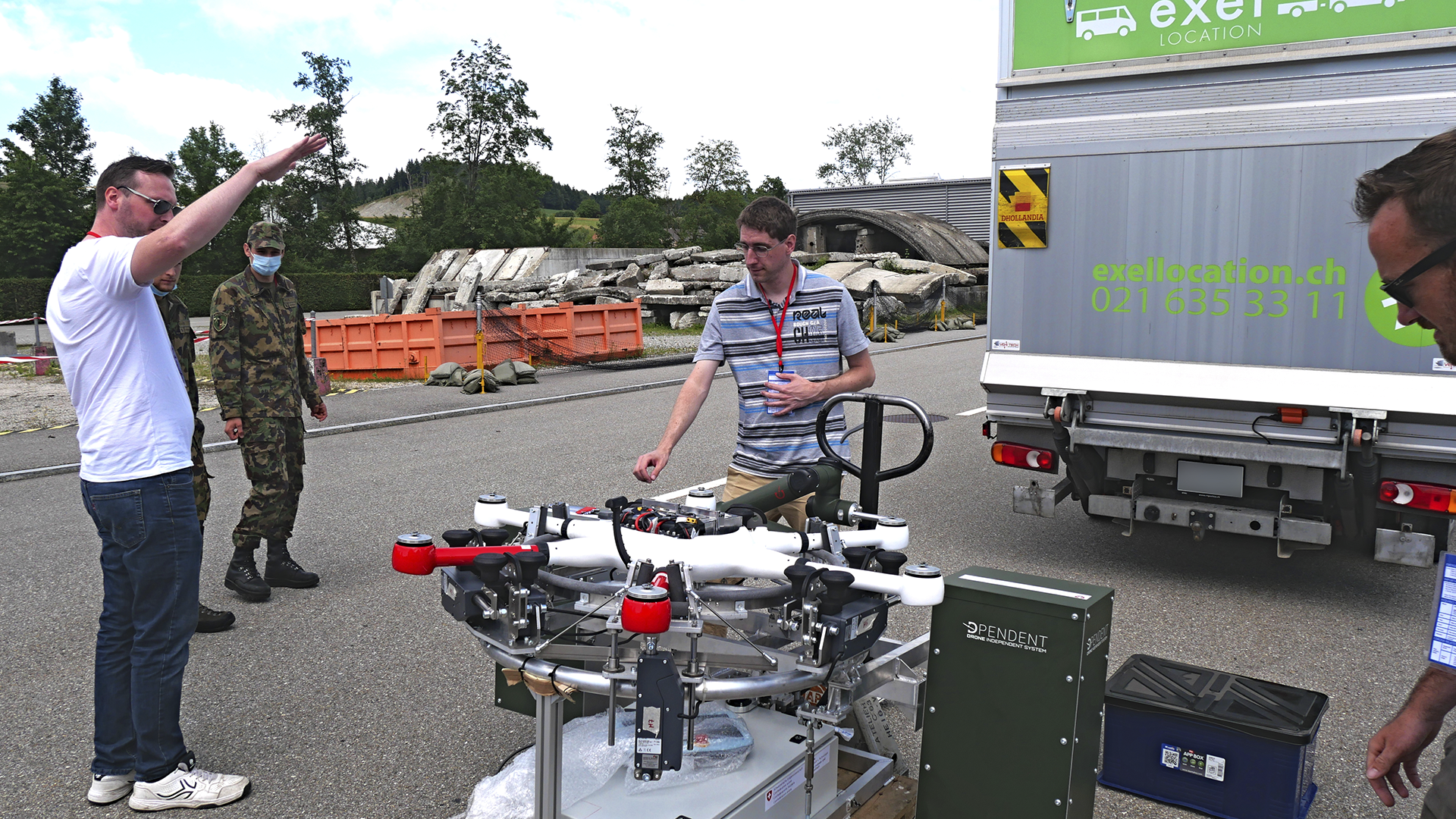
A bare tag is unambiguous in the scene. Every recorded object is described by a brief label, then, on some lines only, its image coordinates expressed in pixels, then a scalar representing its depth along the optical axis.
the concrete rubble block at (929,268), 37.31
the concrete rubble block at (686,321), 29.06
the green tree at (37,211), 50.75
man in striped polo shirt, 4.03
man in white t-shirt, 3.27
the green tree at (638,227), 56.47
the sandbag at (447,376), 16.23
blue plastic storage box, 3.34
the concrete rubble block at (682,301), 29.39
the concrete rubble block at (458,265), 35.81
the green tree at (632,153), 67.06
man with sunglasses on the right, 1.63
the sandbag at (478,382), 15.52
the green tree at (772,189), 62.96
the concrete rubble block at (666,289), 30.36
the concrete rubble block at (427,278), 30.41
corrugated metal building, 52.19
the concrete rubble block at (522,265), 37.22
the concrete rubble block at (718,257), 33.41
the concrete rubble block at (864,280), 29.91
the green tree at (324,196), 58.88
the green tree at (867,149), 85.50
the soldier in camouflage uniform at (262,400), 5.73
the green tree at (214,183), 53.66
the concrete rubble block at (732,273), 30.44
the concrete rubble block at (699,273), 31.44
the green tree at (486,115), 61.31
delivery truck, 5.01
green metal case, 2.83
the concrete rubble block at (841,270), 34.62
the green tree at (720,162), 69.50
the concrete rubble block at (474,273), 27.81
